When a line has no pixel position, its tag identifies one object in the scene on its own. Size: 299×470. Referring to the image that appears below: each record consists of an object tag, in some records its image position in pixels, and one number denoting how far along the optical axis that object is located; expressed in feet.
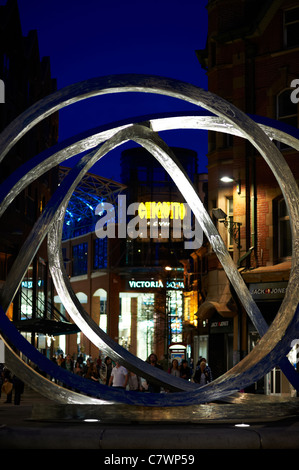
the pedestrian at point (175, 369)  72.01
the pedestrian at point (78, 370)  95.15
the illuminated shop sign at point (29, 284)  137.65
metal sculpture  45.52
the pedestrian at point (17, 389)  77.71
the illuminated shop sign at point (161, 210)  288.71
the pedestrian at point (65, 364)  107.52
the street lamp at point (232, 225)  96.99
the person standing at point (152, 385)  67.82
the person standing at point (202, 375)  70.90
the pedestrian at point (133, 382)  66.18
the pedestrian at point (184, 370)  74.33
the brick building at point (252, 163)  100.48
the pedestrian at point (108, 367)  81.98
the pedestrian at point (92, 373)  83.56
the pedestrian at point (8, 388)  80.69
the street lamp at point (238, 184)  104.58
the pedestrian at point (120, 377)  62.18
